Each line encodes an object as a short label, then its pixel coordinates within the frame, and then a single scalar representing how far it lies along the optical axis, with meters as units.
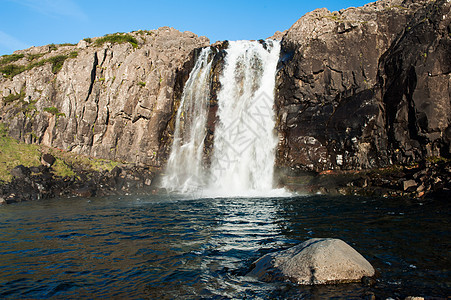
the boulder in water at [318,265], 6.34
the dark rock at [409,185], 18.55
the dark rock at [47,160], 30.27
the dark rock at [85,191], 27.25
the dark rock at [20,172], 26.95
